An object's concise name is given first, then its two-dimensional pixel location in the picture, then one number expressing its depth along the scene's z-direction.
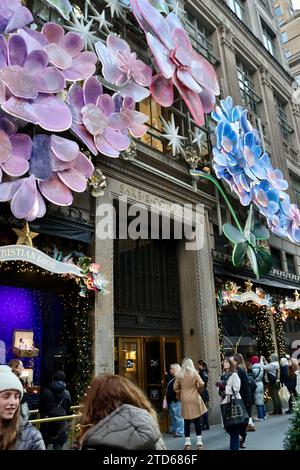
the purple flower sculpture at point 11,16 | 8.12
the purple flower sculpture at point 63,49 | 8.38
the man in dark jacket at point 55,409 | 6.62
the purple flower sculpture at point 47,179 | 7.78
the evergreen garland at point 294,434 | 4.88
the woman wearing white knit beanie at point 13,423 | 2.62
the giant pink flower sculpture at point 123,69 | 10.19
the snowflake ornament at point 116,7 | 12.04
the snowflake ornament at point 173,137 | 12.84
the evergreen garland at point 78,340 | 8.80
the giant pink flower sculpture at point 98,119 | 9.08
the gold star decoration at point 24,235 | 8.12
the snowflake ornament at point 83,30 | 10.22
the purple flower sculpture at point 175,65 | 11.66
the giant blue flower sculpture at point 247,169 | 14.15
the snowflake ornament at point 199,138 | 14.16
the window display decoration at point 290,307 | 16.59
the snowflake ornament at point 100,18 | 11.37
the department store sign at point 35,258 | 7.59
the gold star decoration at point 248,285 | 14.41
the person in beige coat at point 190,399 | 7.61
